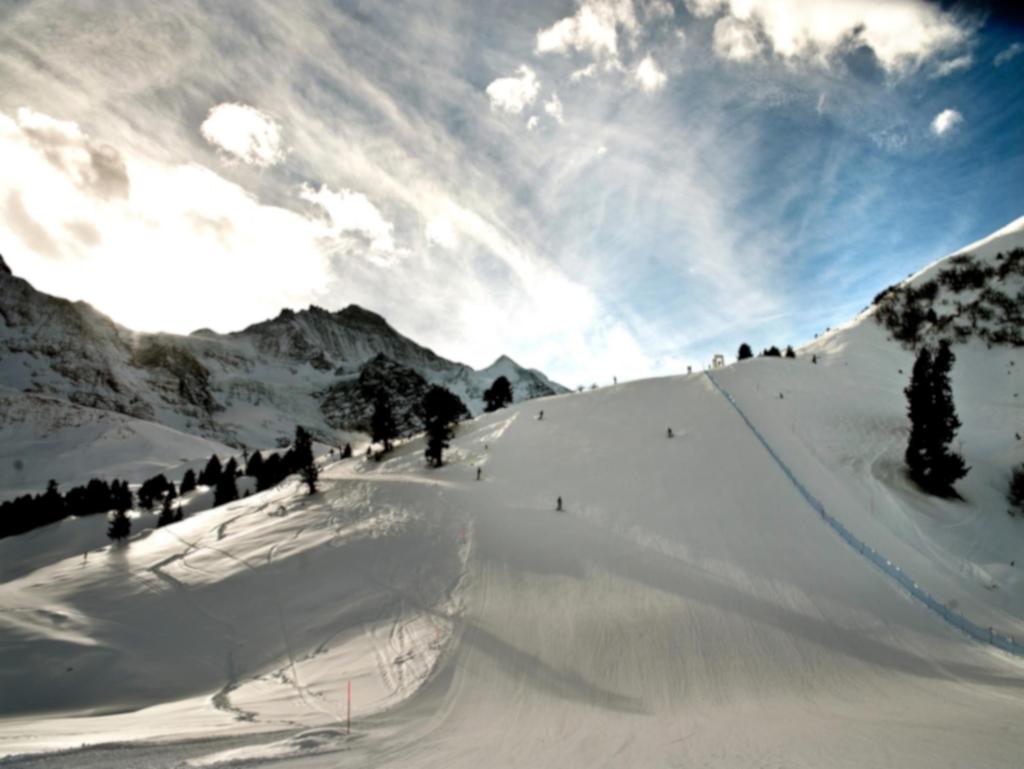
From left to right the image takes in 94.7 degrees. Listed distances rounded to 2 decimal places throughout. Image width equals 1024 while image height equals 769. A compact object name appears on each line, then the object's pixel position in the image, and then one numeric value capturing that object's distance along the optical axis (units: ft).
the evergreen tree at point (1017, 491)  92.23
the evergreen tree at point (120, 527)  141.18
